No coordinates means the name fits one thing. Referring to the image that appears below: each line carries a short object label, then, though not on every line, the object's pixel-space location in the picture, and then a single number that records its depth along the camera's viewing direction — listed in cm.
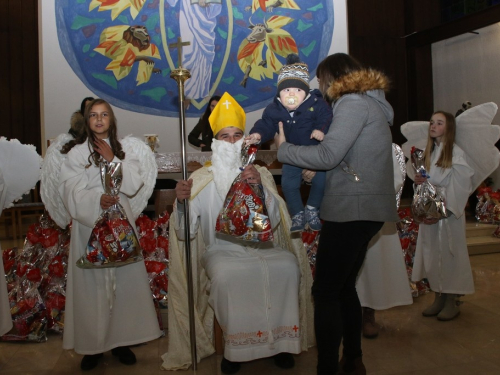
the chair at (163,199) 486
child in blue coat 276
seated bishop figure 305
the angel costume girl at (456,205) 417
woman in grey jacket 240
